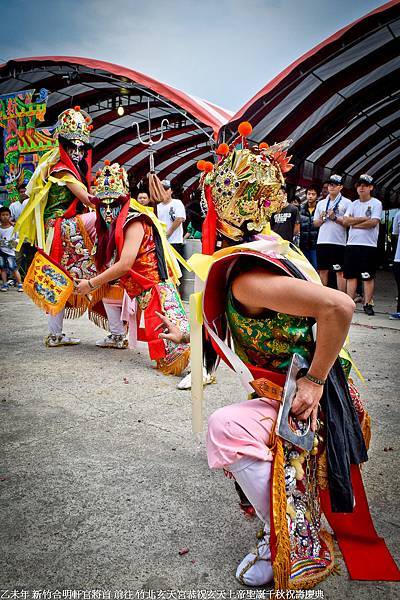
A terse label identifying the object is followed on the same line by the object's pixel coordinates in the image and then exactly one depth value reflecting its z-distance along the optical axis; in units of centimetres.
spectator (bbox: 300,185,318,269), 746
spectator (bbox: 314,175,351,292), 655
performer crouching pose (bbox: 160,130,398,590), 137
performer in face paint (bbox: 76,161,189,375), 356
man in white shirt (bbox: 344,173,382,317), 607
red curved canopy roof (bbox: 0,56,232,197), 918
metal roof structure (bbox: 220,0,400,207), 724
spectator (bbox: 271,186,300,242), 669
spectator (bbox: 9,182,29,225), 880
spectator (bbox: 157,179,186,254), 668
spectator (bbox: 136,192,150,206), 458
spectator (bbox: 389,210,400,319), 593
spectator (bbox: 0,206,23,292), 882
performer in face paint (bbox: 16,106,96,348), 413
